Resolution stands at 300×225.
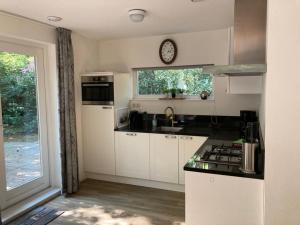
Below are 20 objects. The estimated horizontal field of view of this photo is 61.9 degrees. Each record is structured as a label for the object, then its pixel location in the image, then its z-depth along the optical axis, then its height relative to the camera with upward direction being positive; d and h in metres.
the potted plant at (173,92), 4.10 +0.09
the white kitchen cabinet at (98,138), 4.00 -0.66
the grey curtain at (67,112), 3.51 -0.19
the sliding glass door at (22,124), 3.08 -0.33
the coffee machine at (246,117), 3.51 -0.29
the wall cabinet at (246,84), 2.74 +0.13
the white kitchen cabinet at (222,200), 1.88 -0.81
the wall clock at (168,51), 4.05 +0.76
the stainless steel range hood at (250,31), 2.22 +0.59
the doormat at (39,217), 2.88 -1.42
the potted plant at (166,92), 4.15 +0.09
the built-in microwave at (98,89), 3.93 +0.14
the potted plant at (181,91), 4.12 +0.10
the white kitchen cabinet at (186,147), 3.46 -0.70
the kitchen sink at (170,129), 4.00 -0.51
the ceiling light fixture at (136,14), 2.80 +0.95
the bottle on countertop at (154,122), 4.19 -0.42
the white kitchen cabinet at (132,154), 3.80 -0.88
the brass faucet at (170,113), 4.15 -0.26
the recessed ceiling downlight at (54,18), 3.00 +0.98
